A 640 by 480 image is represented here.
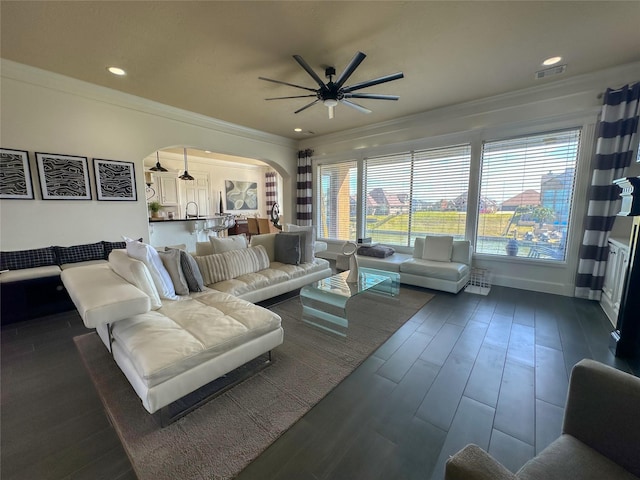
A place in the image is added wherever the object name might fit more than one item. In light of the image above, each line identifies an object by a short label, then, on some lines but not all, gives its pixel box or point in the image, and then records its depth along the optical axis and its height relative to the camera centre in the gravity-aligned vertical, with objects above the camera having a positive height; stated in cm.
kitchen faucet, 833 -6
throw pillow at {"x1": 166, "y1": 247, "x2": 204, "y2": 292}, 273 -67
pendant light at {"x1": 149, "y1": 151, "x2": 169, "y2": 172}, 624 +99
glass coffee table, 279 -99
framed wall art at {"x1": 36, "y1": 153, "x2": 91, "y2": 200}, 317 +42
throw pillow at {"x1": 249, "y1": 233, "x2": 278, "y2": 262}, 398 -52
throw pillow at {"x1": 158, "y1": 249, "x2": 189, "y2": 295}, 263 -63
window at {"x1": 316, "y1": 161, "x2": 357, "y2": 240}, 584 +20
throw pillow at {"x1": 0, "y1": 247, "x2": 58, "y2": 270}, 297 -59
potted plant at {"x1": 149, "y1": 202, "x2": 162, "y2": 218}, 623 +5
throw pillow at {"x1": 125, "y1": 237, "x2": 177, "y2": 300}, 236 -53
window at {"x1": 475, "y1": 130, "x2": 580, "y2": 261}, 358 +22
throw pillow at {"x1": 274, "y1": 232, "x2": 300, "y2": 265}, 388 -60
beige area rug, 136 -131
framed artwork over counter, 941 +55
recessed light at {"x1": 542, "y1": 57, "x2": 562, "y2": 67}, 282 +165
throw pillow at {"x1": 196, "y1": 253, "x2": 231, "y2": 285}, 302 -70
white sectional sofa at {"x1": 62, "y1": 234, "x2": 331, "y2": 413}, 153 -87
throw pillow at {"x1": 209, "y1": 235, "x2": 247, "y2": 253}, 338 -47
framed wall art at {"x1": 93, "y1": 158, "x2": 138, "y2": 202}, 358 +42
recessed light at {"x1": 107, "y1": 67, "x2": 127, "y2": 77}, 297 +162
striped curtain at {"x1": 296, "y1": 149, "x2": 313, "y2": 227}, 632 +52
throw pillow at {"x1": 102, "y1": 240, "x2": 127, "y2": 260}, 363 -53
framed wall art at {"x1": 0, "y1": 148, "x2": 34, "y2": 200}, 294 +40
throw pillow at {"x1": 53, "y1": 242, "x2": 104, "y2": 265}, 330 -58
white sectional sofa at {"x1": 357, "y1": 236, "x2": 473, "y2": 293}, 377 -87
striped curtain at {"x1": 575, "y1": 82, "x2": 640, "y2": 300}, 303 +44
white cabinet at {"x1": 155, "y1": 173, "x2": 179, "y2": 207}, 780 +62
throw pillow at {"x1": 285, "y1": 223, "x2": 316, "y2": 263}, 402 -56
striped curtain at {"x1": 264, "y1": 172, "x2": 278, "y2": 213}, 1016 +85
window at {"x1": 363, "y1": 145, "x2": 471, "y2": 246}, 443 +29
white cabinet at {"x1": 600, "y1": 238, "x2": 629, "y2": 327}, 268 -78
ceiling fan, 237 +127
